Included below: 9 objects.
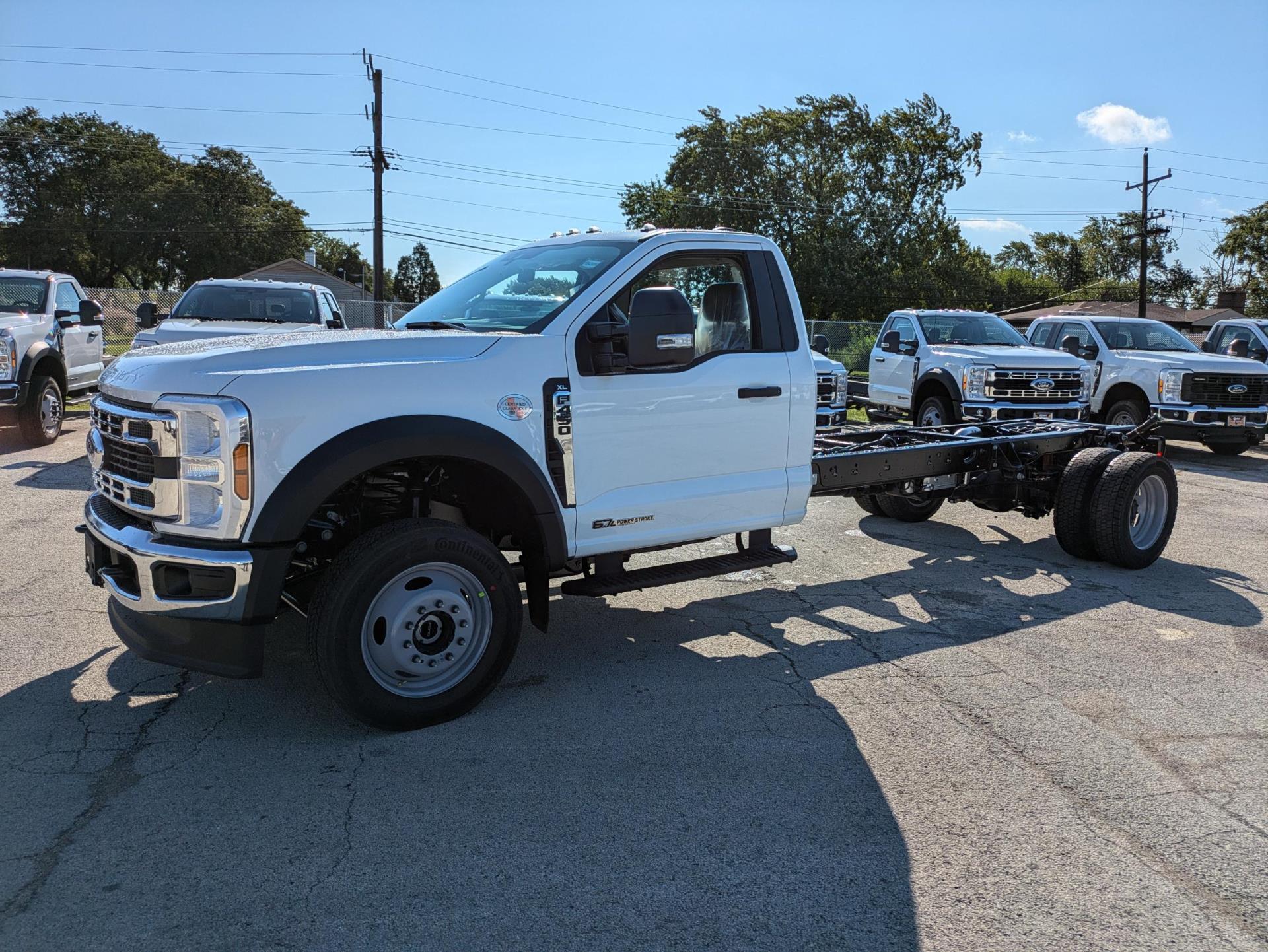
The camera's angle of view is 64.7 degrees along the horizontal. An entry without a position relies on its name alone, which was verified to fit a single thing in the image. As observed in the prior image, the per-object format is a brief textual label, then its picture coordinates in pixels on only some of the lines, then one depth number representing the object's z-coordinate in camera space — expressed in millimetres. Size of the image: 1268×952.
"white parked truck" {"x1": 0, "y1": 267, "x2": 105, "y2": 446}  11422
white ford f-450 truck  3924
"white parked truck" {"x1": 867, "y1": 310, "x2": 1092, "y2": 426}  13109
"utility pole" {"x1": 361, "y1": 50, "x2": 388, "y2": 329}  33594
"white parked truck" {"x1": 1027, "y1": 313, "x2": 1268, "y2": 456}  14445
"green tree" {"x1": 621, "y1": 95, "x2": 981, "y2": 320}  48375
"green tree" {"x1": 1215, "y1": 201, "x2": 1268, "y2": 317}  55219
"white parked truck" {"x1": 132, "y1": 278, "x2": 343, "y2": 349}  11727
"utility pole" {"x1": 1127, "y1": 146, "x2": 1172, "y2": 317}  41641
